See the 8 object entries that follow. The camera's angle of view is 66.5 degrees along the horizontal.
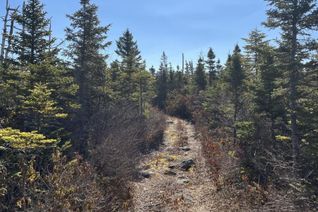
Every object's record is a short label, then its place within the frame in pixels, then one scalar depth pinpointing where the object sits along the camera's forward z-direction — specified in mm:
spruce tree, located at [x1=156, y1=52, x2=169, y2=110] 42676
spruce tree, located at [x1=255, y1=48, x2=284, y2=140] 13927
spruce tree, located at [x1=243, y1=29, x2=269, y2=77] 22973
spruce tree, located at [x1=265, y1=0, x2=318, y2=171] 11337
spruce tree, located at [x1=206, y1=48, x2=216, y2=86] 40624
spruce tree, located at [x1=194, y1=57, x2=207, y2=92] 37569
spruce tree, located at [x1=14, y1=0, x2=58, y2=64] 13271
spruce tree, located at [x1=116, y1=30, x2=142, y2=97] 25396
